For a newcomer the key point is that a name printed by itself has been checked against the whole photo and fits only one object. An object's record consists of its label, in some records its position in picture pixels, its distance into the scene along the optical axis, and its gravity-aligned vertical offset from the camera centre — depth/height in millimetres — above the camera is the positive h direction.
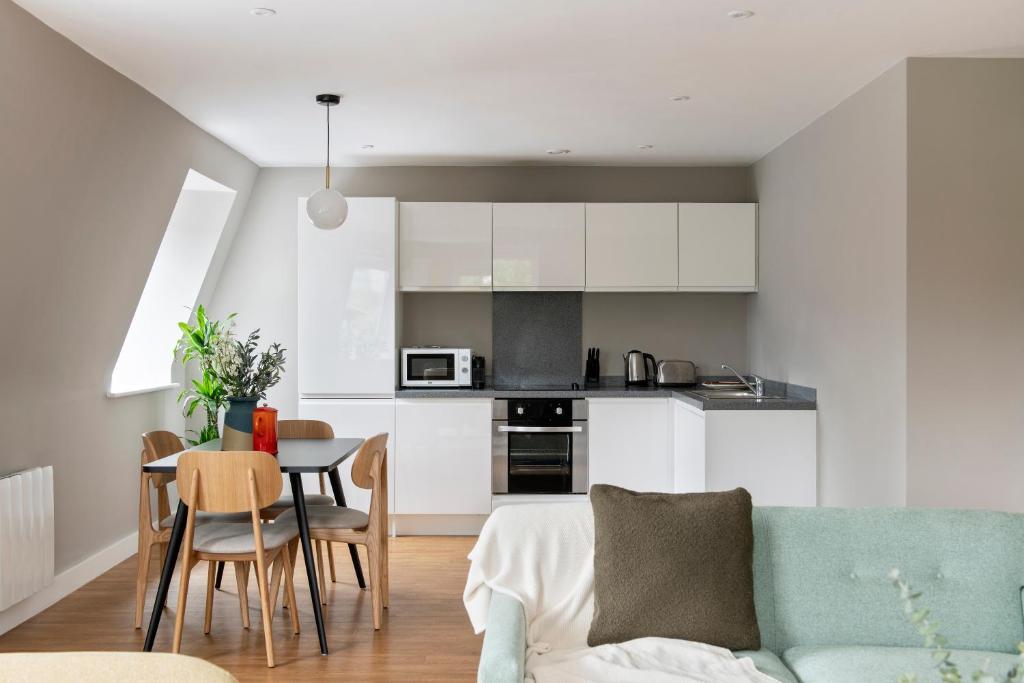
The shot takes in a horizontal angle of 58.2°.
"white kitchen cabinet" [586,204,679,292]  6617 +668
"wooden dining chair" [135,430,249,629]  4180 -844
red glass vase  4258 -405
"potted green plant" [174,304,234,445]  6363 -300
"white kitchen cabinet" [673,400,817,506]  5430 -675
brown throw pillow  2732 -703
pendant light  4820 +705
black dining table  3883 -699
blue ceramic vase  4258 -384
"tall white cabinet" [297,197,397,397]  6410 +259
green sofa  2764 -750
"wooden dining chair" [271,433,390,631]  4293 -856
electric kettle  6867 -205
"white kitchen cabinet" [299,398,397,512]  6367 -528
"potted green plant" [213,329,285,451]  4234 -212
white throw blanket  2558 -798
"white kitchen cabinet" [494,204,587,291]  6602 +677
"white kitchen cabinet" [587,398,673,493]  6379 -705
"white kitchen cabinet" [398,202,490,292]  6570 +681
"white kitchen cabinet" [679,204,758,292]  6625 +667
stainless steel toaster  6785 -247
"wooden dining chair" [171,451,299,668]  3754 -641
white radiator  4074 -894
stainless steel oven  6395 -739
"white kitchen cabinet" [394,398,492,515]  6367 -834
